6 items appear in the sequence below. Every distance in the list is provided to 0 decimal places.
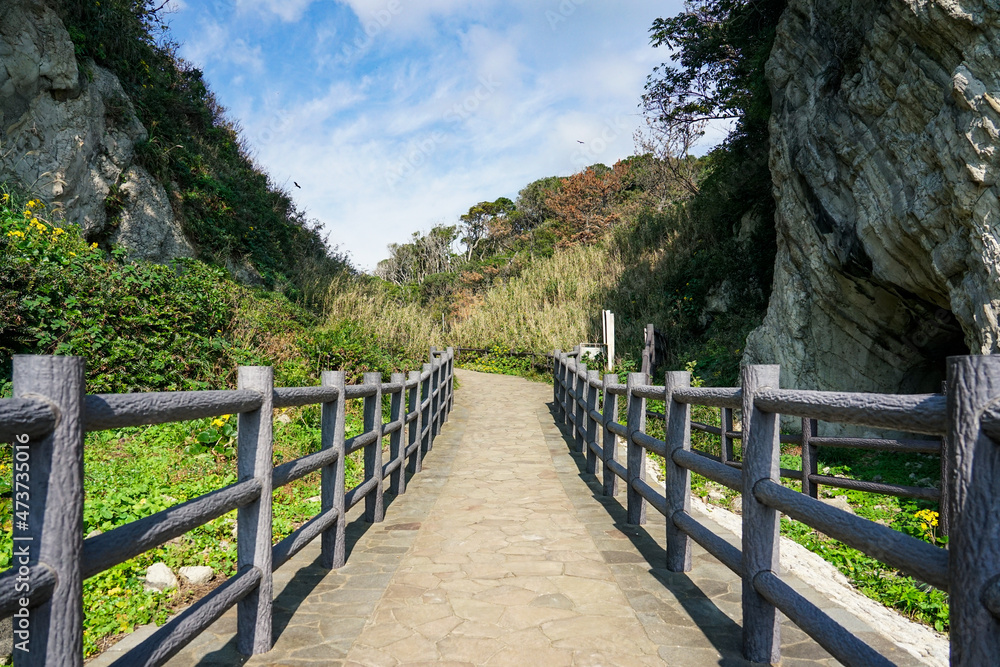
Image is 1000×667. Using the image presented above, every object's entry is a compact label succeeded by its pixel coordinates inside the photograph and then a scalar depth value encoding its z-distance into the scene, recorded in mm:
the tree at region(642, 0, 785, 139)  11711
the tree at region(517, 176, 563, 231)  40456
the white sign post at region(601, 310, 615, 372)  14195
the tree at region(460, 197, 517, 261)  44312
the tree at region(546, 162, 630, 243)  31797
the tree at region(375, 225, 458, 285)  48500
